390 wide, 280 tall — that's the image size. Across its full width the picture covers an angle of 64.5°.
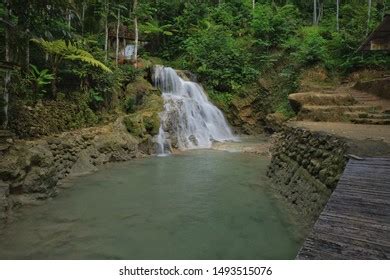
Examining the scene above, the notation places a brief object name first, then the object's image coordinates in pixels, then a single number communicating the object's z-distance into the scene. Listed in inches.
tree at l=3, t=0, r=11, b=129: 317.7
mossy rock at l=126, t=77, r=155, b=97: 589.3
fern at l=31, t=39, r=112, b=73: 408.8
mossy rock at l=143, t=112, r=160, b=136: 508.7
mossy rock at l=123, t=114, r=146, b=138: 488.1
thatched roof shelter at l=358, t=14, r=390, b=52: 366.6
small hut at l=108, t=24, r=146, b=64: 806.2
